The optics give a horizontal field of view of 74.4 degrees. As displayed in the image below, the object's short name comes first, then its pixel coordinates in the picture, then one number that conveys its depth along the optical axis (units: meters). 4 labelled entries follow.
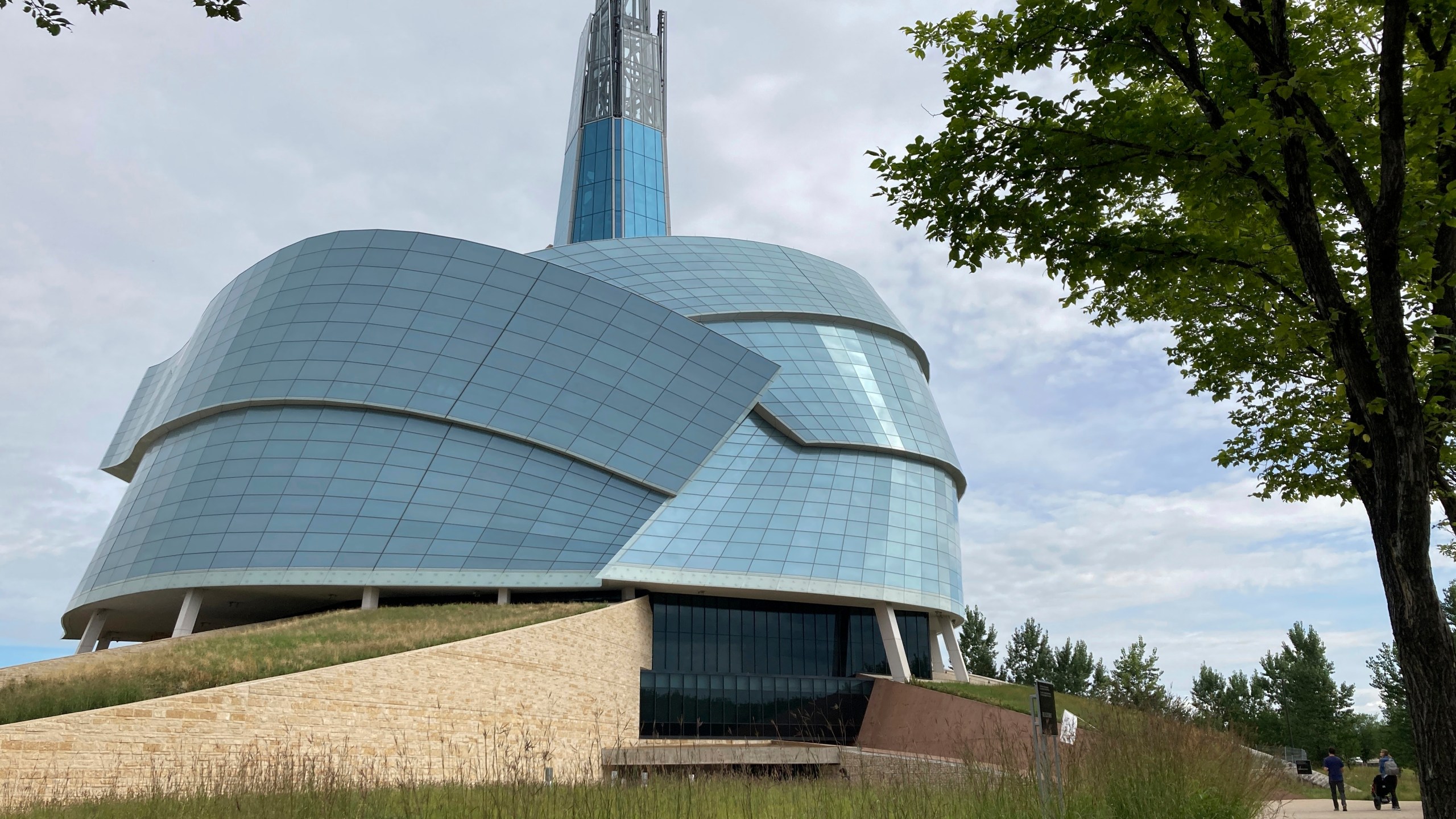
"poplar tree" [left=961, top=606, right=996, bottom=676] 57.81
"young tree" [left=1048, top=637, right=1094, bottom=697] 52.97
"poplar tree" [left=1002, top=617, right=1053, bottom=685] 54.28
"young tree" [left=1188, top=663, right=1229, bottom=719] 53.44
